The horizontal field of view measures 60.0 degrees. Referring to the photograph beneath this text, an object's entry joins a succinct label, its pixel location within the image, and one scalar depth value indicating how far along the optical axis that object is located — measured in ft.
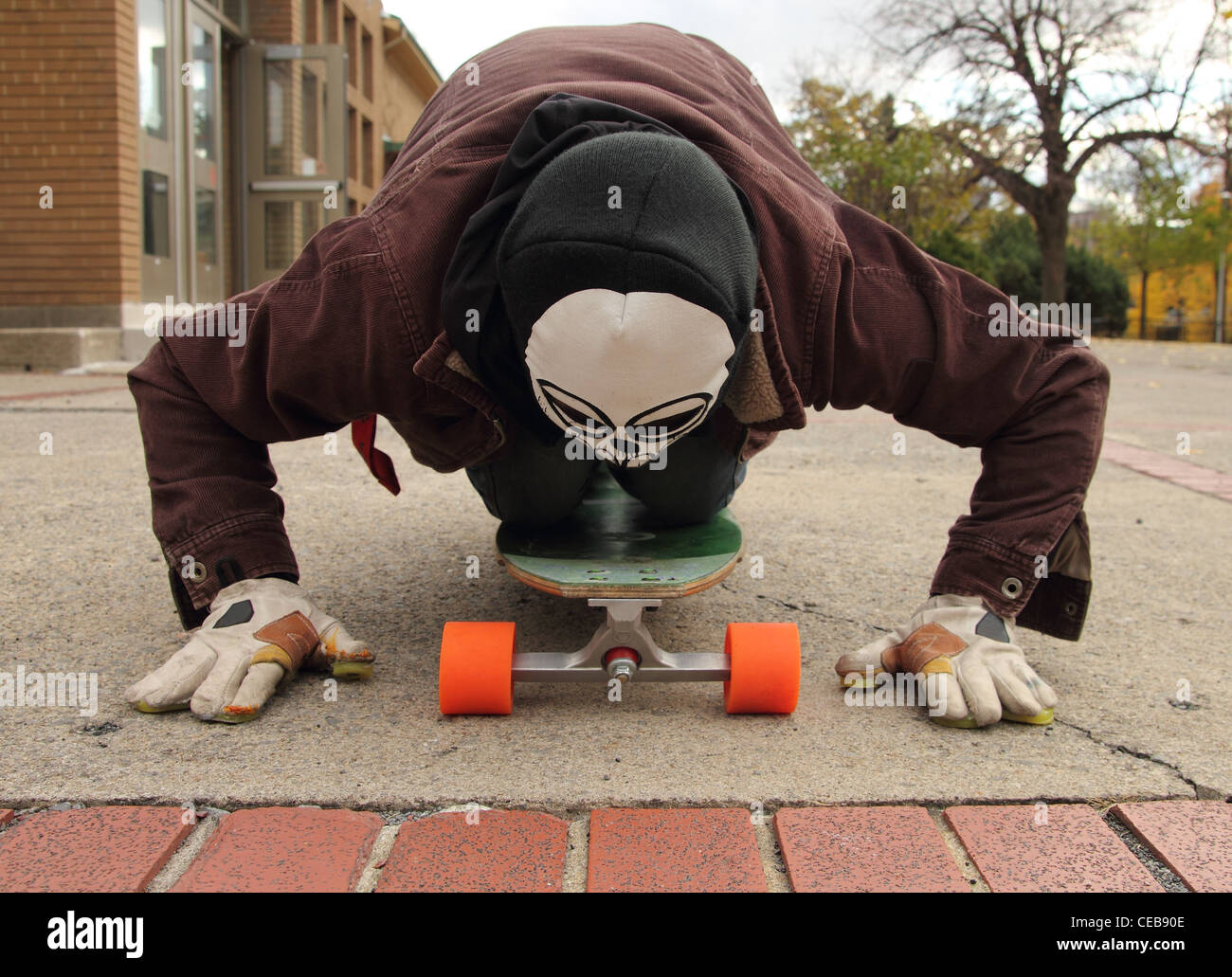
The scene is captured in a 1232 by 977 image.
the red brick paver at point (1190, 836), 4.17
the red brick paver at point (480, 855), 4.03
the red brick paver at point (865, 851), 4.09
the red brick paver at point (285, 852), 4.01
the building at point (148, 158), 27.14
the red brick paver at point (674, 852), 4.06
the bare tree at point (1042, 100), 64.64
